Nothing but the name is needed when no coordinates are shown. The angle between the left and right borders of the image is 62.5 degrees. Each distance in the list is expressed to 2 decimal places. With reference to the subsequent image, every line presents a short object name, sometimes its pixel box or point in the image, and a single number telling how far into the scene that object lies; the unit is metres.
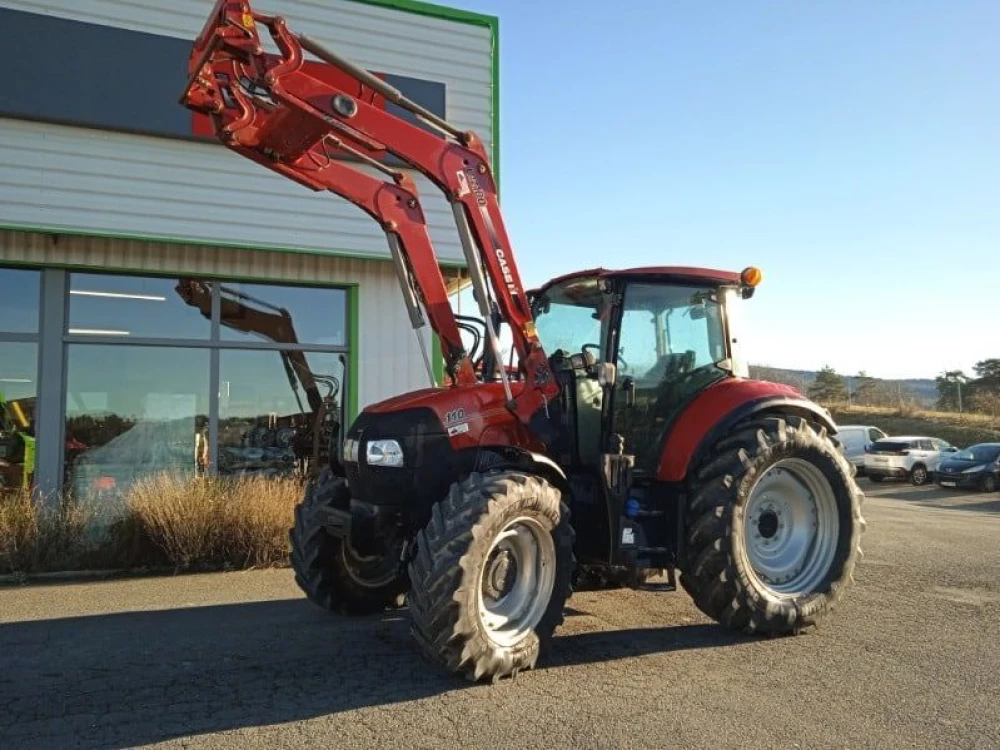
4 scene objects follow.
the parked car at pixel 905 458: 24.84
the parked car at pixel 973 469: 22.19
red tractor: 4.79
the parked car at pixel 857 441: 26.27
